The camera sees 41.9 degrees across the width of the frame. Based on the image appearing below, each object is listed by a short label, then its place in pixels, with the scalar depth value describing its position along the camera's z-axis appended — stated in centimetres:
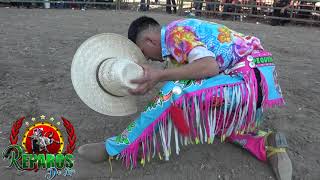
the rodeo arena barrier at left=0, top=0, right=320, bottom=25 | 1298
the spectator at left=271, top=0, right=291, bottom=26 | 1285
